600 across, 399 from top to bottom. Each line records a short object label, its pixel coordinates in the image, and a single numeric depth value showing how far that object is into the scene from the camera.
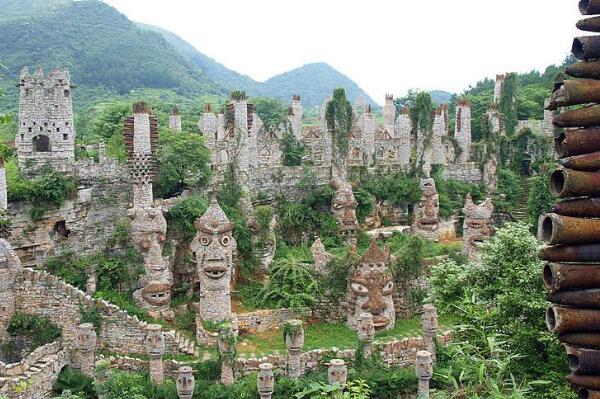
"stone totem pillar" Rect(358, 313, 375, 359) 18.31
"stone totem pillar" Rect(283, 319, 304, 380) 17.28
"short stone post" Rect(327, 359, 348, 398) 16.25
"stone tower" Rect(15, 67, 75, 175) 21.16
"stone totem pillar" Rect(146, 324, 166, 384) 16.83
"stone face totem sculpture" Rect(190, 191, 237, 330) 19.38
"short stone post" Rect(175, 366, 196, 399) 16.02
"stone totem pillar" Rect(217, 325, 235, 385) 17.48
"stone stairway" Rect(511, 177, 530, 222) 31.72
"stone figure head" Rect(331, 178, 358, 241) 27.36
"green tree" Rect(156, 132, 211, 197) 23.31
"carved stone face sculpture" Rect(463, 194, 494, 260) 25.48
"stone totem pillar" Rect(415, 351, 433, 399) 16.67
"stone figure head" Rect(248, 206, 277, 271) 24.05
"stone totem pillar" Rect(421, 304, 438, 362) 18.56
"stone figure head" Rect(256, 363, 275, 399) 16.05
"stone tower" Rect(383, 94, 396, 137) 47.53
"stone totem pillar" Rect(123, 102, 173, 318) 20.20
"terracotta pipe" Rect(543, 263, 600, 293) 5.59
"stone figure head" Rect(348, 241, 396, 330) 20.45
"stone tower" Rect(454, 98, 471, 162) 36.16
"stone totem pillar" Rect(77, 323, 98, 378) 17.22
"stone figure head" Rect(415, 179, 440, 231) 29.39
